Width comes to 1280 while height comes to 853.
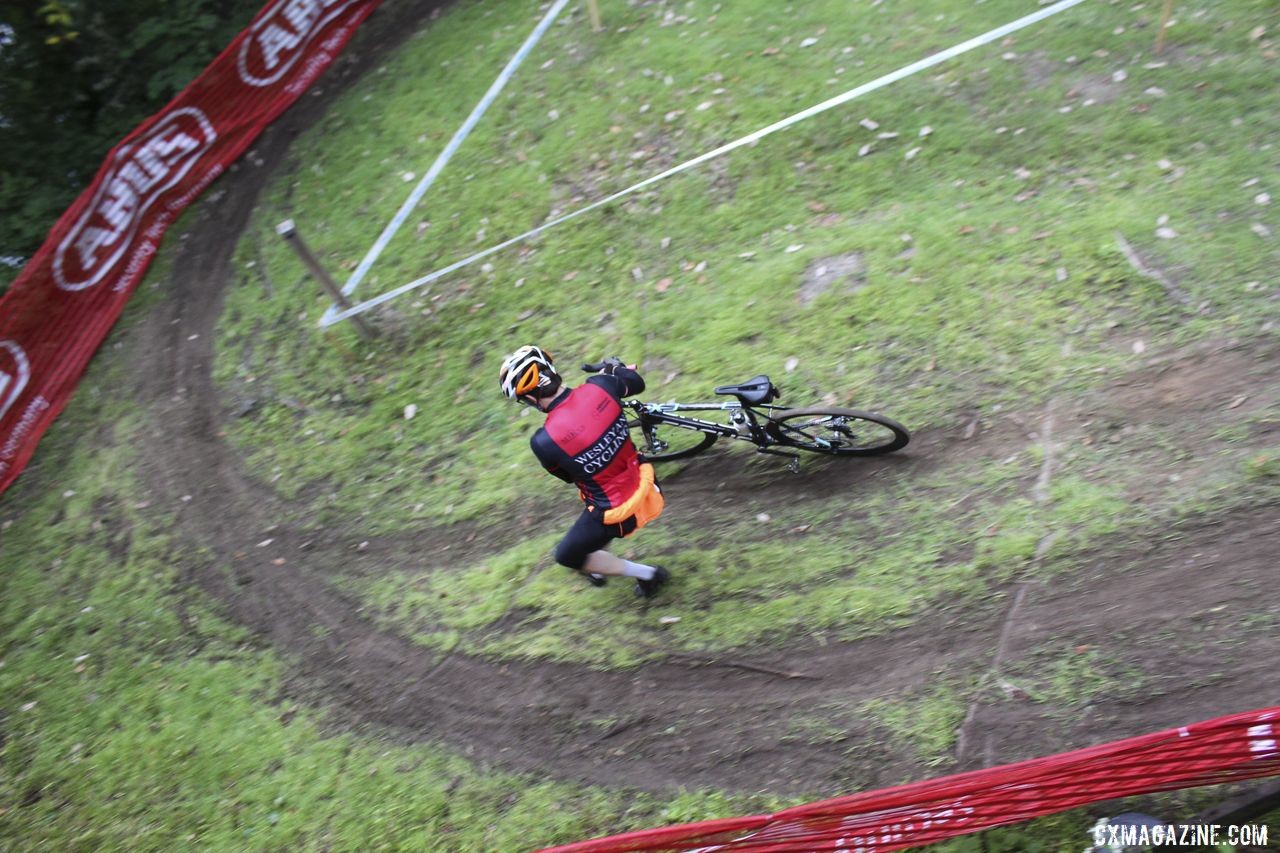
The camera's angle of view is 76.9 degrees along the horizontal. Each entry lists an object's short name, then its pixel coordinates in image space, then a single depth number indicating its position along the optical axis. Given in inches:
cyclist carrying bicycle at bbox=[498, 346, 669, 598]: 223.8
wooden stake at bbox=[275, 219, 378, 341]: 335.9
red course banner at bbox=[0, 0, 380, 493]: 391.9
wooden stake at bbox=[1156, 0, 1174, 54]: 323.0
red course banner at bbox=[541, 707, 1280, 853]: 163.8
